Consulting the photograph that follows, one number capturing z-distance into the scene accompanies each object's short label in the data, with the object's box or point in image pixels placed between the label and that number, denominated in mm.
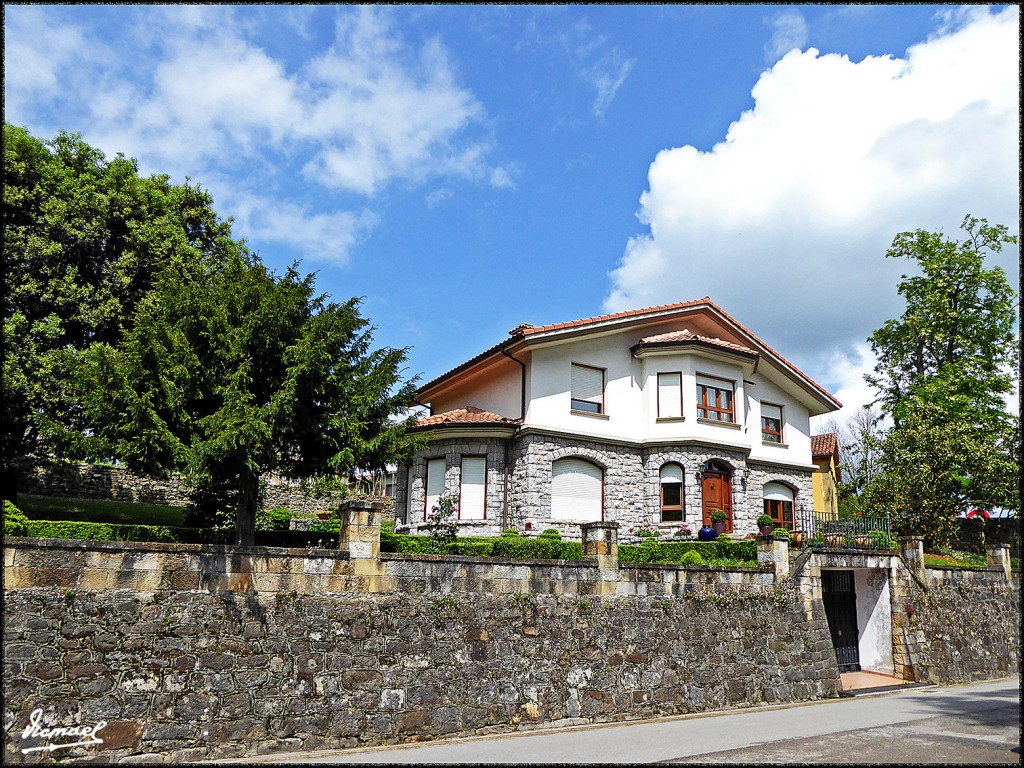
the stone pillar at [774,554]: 17578
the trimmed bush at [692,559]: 17219
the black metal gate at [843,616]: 20469
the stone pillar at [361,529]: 11906
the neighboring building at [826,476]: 34781
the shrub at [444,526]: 15375
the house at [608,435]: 23375
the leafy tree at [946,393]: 26219
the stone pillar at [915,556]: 21266
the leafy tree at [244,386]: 12359
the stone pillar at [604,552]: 14656
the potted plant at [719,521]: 22772
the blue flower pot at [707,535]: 22125
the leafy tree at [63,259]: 17906
